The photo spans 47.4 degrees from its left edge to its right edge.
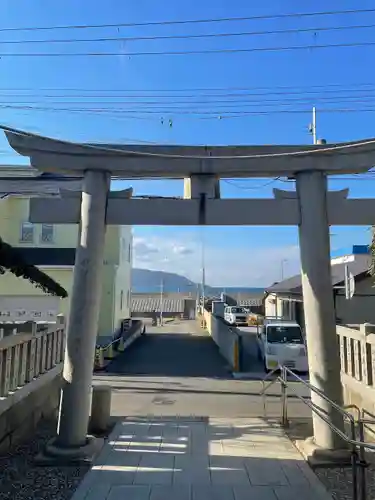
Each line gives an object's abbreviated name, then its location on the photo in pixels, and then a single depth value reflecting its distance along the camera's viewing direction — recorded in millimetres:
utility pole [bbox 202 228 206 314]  54672
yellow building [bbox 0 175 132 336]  18906
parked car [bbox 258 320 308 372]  14789
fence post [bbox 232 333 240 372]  15219
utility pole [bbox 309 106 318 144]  11381
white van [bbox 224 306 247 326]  34844
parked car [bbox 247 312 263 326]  32281
